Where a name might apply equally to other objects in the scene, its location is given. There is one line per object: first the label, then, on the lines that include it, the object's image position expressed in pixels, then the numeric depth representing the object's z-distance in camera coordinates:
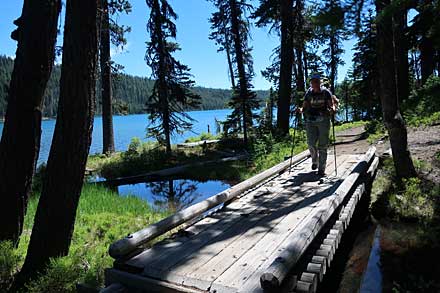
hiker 8.12
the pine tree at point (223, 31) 21.55
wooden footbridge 3.82
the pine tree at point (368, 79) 21.84
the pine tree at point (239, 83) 20.02
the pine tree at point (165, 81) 18.06
